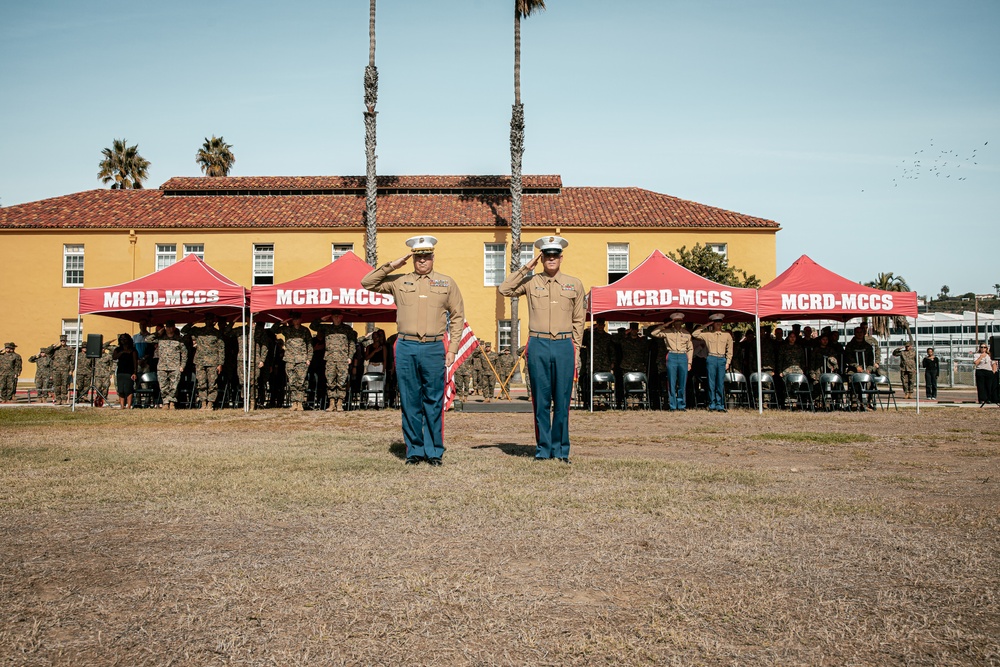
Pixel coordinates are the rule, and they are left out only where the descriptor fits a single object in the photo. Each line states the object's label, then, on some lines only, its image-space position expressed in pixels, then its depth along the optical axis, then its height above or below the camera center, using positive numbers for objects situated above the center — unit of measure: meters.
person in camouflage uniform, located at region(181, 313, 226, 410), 17.34 +0.41
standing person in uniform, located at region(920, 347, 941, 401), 25.74 +0.14
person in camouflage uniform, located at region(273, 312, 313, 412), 17.05 +0.57
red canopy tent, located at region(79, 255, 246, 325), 16.58 +1.70
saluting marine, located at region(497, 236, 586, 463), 8.41 +0.40
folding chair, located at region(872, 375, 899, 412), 17.40 -0.12
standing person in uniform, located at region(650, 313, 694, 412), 17.17 +0.50
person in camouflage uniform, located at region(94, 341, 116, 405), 21.42 +0.22
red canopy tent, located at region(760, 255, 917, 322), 16.52 +1.48
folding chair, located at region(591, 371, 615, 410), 17.31 -0.13
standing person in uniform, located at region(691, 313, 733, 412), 17.20 +0.40
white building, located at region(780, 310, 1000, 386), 58.01 +4.12
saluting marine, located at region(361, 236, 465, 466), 8.11 +0.39
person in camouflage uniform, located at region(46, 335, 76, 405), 21.98 +0.36
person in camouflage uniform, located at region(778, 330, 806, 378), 18.28 +0.48
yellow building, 38.59 +6.05
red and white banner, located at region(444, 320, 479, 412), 10.25 +0.45
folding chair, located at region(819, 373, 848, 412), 16.91 -0.22
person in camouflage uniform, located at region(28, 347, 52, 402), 25.30 +0.28
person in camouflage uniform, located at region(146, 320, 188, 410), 17.23 +0.41
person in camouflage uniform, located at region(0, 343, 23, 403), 23.34 +0.31
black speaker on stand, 17.72 +0.76
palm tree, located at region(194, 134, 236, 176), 57.09 +14.95
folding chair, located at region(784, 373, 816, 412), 17.53 -0.24
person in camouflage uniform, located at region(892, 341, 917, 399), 24.03 +0.39
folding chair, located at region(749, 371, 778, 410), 17.36 -0.22
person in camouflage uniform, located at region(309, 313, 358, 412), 17.09 +0.52
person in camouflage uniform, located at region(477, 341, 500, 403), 24.94 +0.13
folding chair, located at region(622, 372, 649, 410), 17.34 -0.13
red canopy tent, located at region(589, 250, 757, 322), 16.66 +1.61
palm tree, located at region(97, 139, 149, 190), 53.38 +13.47
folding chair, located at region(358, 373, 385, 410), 17.08 -0.14
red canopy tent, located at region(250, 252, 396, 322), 16.27 +1.62
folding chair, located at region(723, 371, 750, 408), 17.94 -0.17
